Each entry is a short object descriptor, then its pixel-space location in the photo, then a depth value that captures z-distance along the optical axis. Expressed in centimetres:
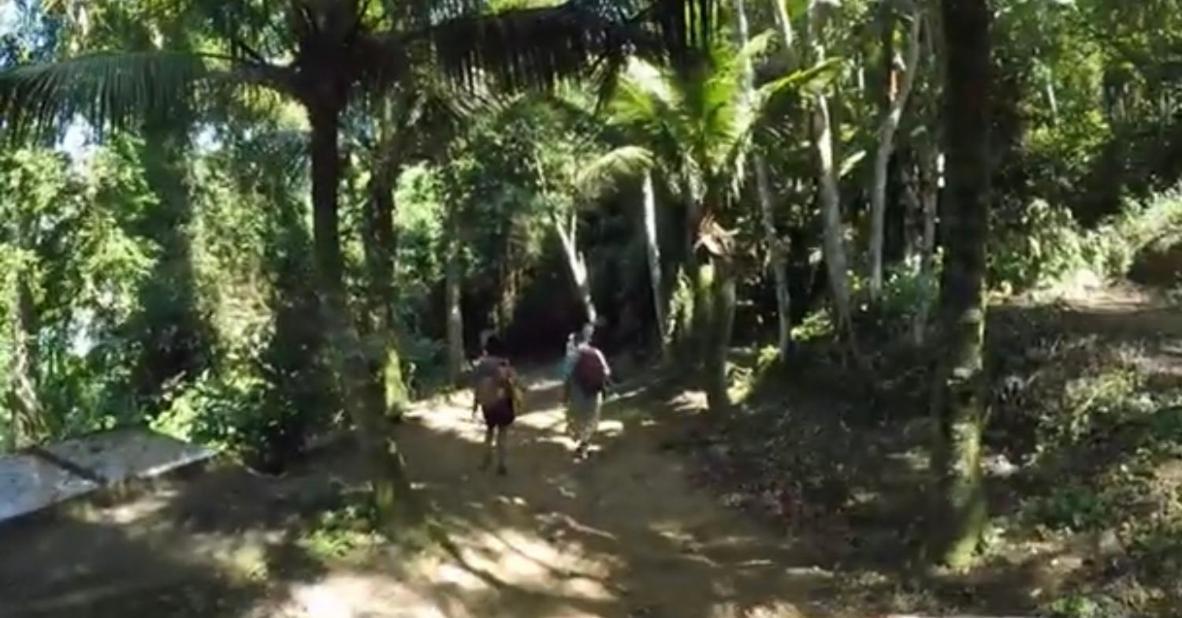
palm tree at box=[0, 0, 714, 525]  931
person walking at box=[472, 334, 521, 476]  1318
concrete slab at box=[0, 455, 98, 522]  1006
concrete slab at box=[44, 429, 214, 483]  1084
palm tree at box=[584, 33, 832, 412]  1505
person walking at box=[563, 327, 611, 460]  1420
